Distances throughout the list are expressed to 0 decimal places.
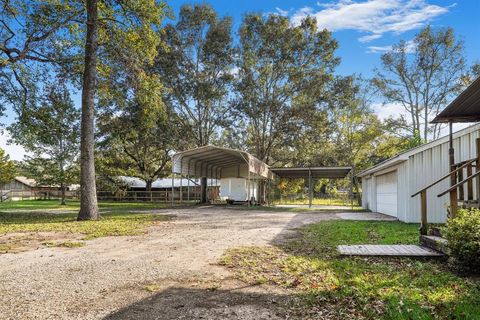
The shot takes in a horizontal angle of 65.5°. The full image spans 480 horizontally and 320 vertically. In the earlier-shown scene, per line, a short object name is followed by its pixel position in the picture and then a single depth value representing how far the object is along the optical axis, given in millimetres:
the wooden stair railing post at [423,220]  7566
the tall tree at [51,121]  16391
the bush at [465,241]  5121
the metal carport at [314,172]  25828
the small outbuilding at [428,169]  11539
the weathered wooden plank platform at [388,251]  6472
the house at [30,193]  43719
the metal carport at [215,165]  24359
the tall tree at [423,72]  29688
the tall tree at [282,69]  31828
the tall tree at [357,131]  37906
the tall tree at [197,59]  30672
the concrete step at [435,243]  6129
